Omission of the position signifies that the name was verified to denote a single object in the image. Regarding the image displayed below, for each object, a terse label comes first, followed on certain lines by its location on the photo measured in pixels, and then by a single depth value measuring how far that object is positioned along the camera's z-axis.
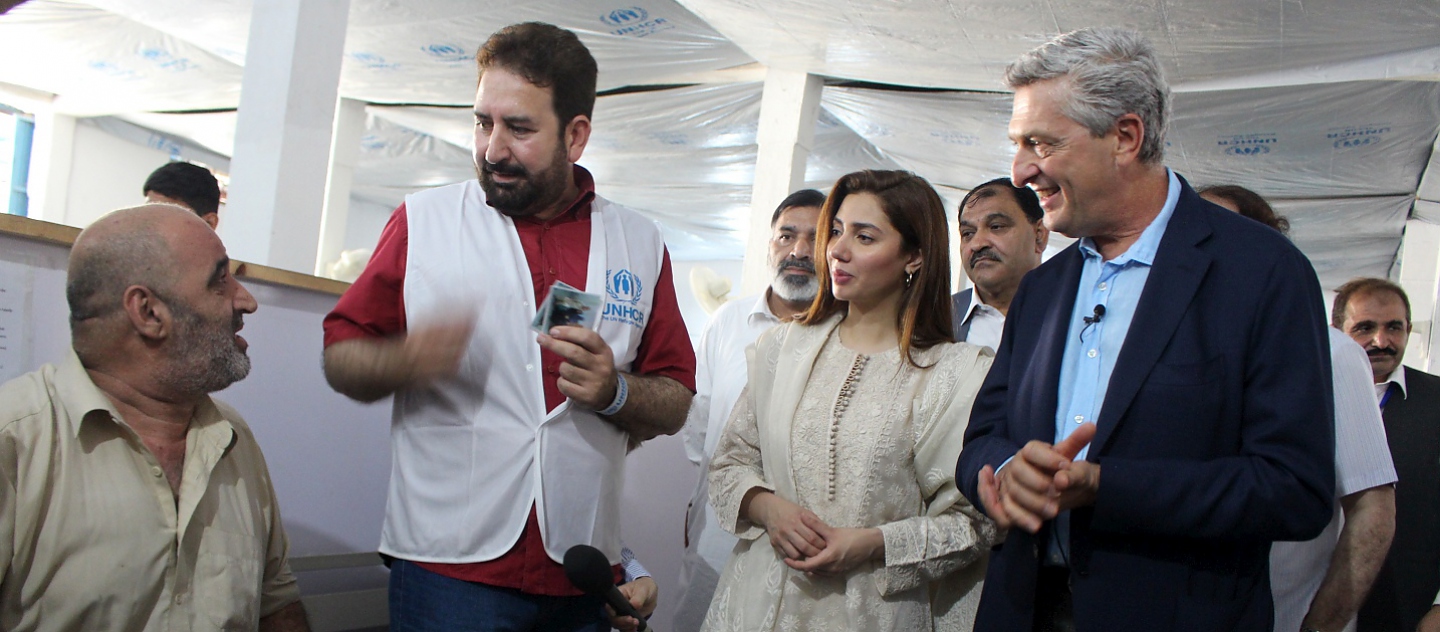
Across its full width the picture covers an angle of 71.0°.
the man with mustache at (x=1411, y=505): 3.42
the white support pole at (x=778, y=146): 7.17
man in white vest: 1.78
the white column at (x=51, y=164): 11.66
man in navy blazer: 1.51
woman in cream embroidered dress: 2.05
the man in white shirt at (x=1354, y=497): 2.20
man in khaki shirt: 1.69
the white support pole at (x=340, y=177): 9.05
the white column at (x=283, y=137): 4.62
